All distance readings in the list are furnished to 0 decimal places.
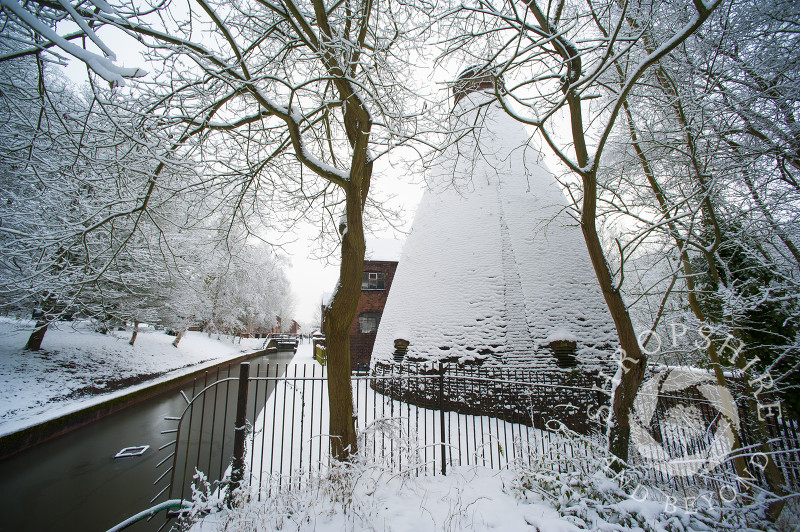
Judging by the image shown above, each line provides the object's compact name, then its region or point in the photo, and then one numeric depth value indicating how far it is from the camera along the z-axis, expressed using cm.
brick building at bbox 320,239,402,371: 1892
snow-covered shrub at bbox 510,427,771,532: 274
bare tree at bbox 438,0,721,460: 383
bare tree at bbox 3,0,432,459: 376
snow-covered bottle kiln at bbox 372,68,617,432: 843
